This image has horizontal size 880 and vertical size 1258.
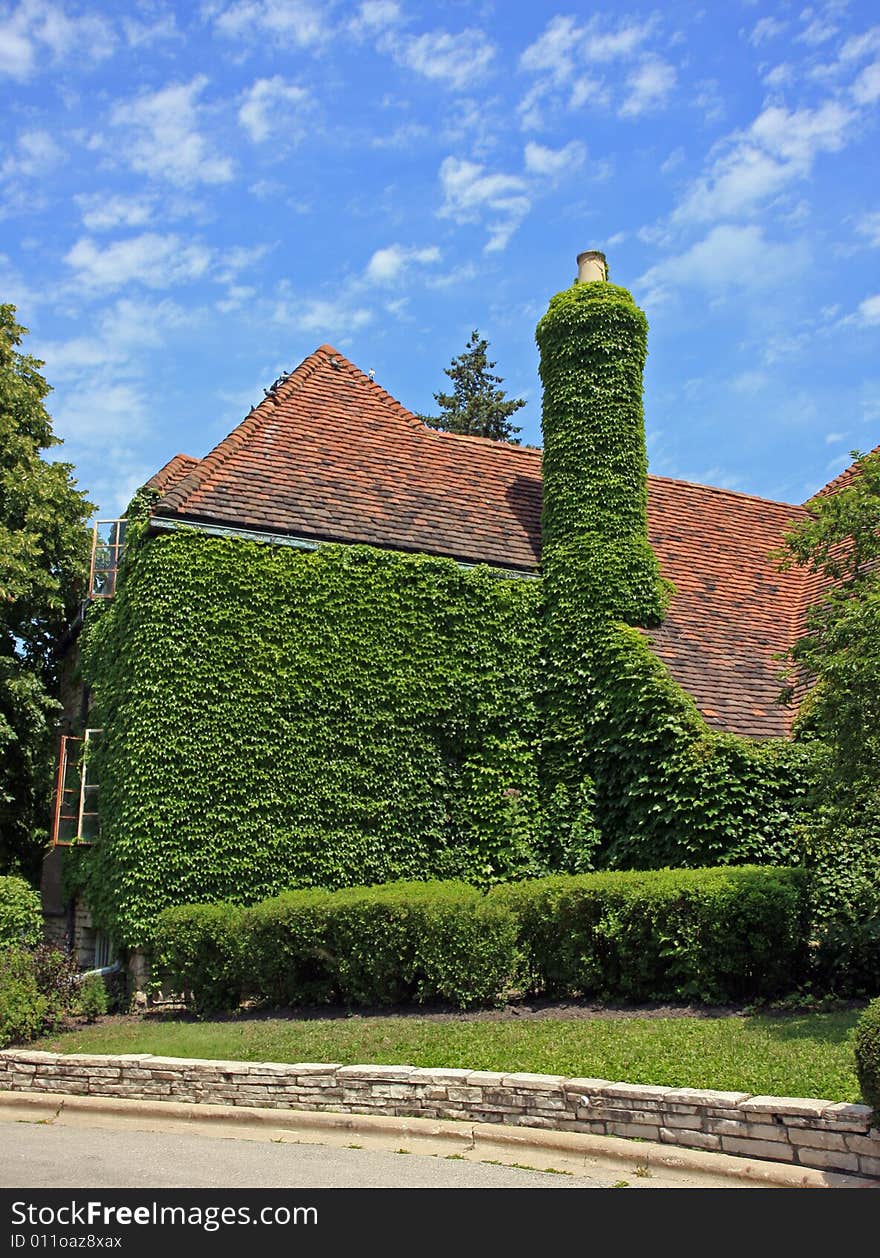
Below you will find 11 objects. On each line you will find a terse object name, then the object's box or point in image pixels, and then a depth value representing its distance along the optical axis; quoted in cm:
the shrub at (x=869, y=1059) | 667
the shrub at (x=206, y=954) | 1368
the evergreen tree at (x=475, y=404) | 4462
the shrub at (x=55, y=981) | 1360
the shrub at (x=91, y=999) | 1417
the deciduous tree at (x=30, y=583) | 2214
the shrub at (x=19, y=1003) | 1273
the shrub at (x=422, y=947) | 1238
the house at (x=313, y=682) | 1530
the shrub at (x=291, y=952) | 1316
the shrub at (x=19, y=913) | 1562
